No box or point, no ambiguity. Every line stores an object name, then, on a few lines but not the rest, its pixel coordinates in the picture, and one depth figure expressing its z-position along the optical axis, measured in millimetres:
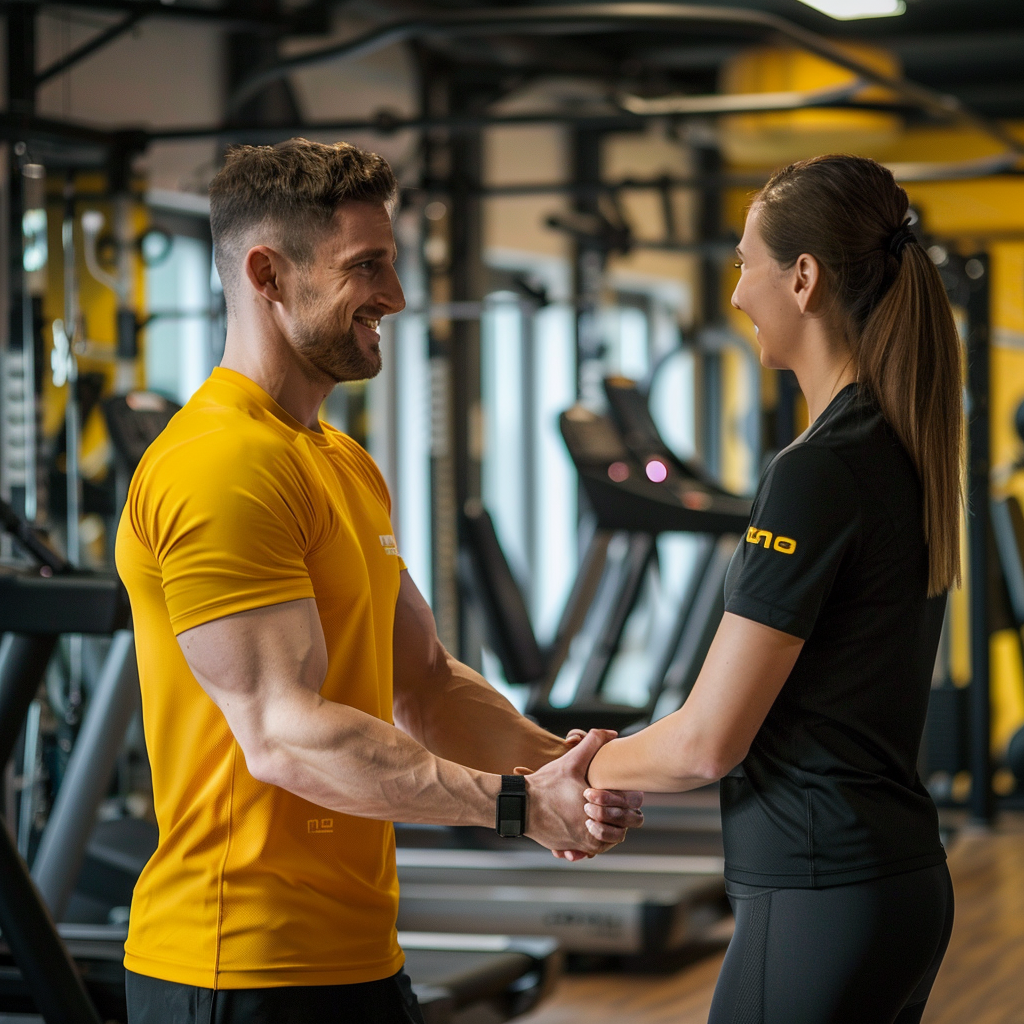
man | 2658
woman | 2601
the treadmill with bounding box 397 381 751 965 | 7591
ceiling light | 8614
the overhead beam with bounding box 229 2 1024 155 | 7704
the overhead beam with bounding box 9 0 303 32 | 8007
